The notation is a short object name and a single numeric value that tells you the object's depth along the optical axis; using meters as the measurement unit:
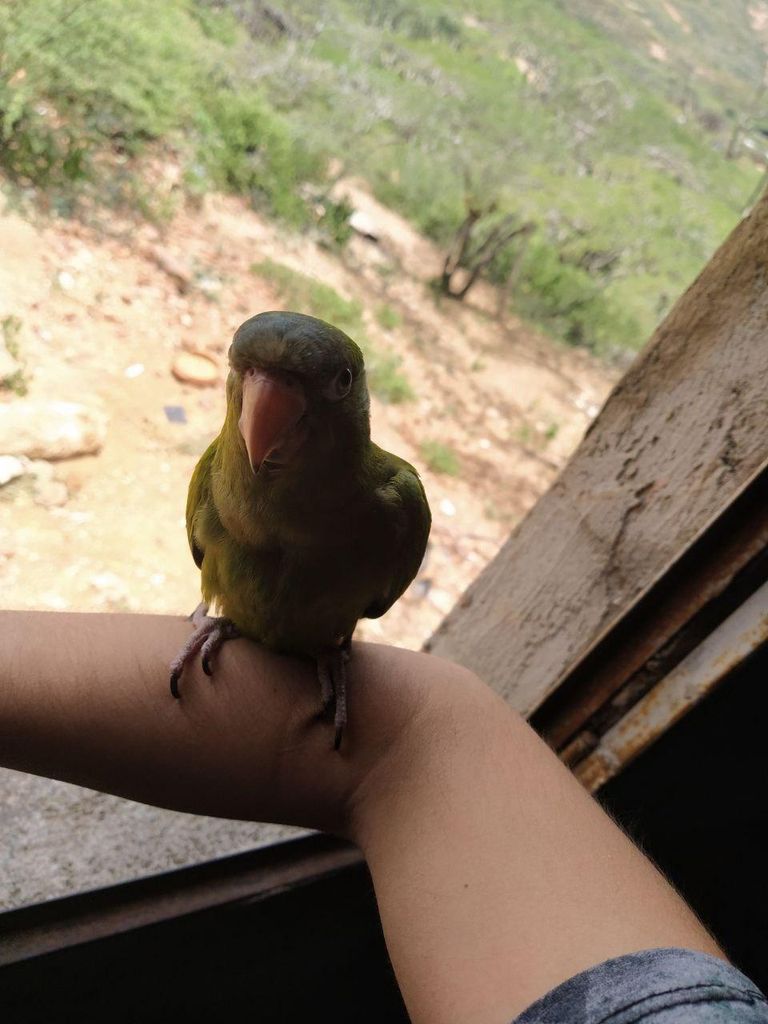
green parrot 0.20
